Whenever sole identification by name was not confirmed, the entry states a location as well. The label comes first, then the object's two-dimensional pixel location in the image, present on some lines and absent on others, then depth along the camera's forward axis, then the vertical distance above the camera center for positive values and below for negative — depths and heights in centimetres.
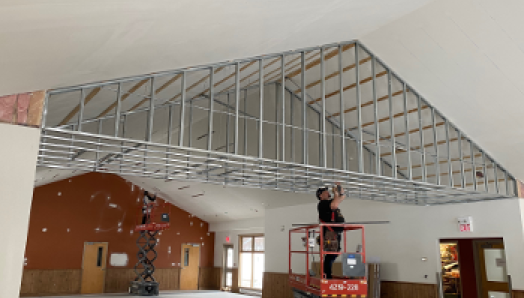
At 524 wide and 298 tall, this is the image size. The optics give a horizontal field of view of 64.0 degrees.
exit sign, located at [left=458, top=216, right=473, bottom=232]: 1216 +58
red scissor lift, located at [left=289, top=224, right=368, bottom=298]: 722 -74
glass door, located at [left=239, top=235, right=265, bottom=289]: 1983 -95
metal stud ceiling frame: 841 +300
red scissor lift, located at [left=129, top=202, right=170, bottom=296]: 1736 -24
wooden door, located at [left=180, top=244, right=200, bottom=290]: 2166 -138
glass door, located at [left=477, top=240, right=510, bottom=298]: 1172 -69
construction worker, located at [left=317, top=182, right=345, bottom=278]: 773 +45
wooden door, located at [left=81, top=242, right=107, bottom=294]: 1902 -129
